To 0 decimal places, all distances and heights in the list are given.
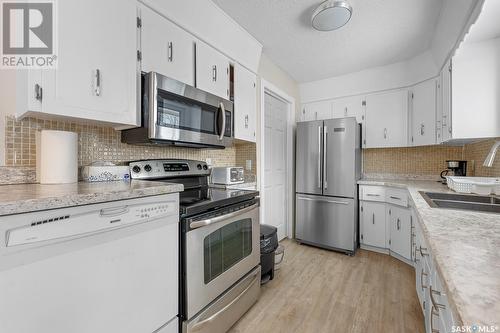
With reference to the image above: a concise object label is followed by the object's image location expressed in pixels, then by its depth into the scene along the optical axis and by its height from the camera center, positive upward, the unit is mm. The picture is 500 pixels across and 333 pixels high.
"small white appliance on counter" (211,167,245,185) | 2039 -96
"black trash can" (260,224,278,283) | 2058 -813
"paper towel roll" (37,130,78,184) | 1129 +41
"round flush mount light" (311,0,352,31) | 1740 +1254
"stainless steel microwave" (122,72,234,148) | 1377 +353
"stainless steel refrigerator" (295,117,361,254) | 2801 -232
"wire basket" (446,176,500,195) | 1580 -147
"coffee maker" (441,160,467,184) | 2410 -19
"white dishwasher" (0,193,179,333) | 689 -396
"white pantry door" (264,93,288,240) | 2969 +31
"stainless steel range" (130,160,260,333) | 1212 -532
